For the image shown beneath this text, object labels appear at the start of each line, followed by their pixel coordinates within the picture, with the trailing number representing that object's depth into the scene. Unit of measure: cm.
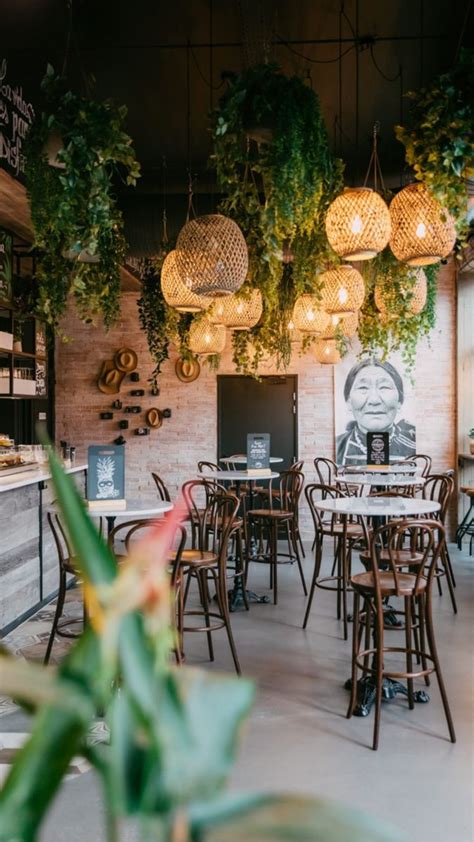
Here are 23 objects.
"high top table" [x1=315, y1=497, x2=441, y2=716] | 356
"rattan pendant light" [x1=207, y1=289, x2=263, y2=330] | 510
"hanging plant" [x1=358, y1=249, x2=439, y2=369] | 504
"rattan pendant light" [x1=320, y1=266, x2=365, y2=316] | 490
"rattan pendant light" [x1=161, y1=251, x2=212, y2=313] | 458
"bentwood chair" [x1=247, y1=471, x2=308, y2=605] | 572
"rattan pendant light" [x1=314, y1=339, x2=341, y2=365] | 771
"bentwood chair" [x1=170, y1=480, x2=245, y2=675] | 387
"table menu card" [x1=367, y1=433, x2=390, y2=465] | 683
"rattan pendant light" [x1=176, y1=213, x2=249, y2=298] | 374
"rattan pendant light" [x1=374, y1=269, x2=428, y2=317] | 520
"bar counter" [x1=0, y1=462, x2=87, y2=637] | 479
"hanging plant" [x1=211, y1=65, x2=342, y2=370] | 313
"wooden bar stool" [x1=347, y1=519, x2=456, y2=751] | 313
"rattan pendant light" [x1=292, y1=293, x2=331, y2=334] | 564
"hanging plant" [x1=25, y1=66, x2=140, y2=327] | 339
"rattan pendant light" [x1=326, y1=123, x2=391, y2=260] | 341
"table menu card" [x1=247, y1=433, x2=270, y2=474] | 635
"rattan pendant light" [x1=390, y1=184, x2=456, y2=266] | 340
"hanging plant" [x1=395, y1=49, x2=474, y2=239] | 312
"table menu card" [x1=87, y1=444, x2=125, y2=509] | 401
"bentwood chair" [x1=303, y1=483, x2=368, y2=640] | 467
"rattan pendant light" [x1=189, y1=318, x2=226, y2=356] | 652
